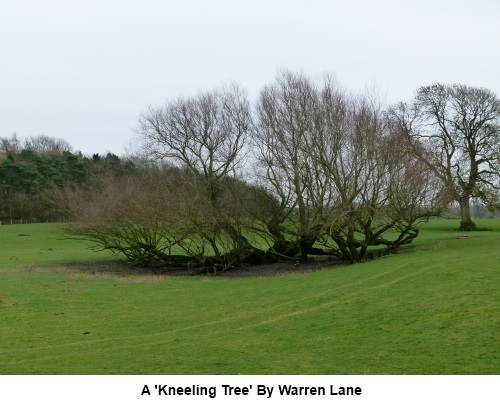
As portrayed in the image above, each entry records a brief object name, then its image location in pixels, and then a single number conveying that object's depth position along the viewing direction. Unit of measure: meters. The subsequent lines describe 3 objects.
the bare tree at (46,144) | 122.25
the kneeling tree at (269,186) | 30.45
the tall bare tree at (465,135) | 47.03
